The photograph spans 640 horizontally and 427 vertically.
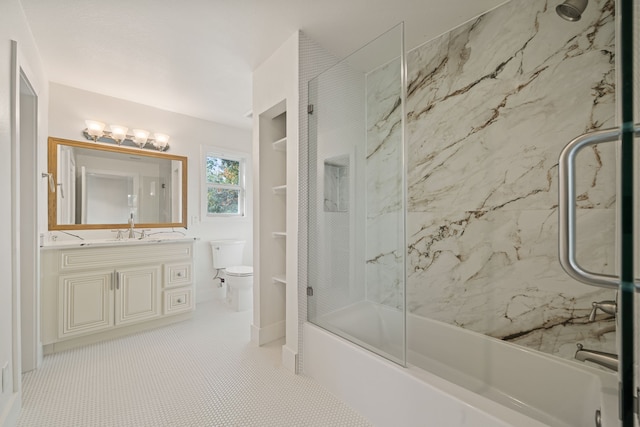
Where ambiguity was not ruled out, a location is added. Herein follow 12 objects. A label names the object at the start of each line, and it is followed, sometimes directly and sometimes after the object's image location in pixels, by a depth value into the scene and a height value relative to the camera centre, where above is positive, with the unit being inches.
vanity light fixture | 106.0 +33.4
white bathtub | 44.1 -34.0
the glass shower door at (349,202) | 73.7 +3.3
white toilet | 120.5 -26.9
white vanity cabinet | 84.2 -27.1
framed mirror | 101.2 +11.6
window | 140.4 +15.8
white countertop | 84.5 -10.3
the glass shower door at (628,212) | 16.0 +0.1
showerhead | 52.0 +40.6
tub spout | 37.4 -21.4
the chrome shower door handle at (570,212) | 20.0 +0.1
